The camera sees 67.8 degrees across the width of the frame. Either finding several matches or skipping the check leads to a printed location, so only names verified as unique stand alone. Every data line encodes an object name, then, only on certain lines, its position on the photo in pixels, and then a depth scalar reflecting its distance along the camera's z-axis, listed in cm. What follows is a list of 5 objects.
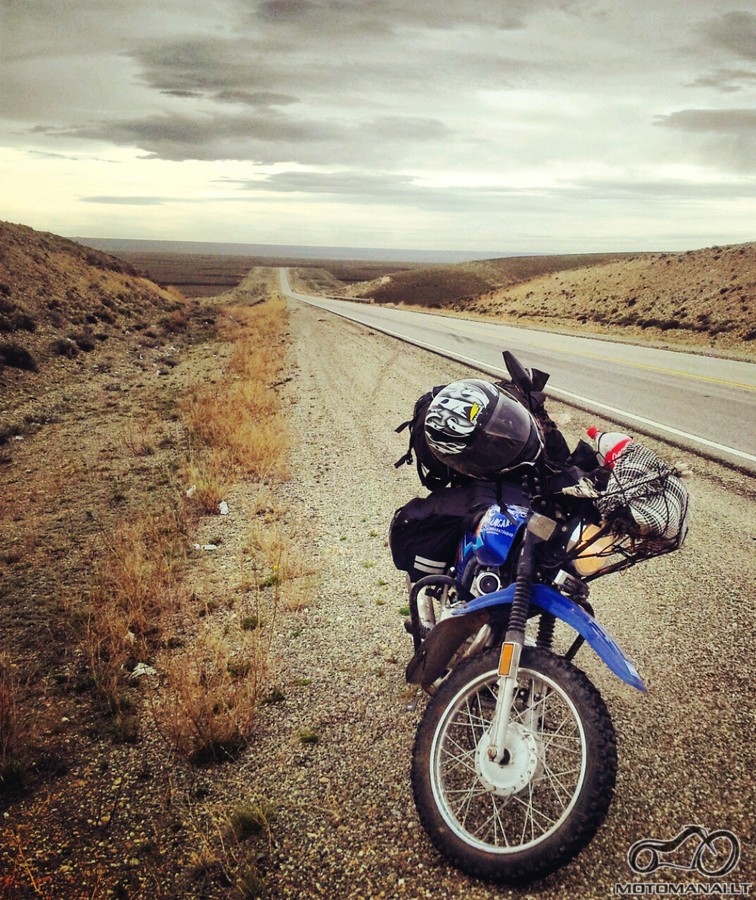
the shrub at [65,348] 1647
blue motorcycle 195
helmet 220
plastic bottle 217
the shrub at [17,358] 1417
